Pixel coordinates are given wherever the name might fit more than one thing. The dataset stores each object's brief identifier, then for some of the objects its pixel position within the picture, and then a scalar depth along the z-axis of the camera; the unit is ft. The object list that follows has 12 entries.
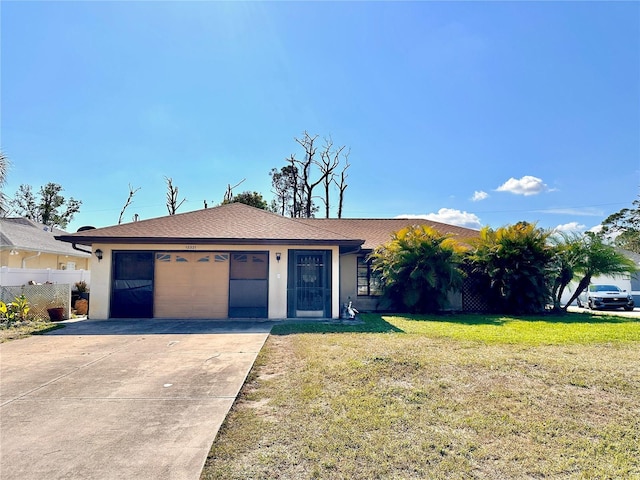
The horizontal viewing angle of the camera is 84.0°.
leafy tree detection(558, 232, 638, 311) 42.22
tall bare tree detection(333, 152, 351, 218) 95.91
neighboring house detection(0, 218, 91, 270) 49.46
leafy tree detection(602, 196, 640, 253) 120.26
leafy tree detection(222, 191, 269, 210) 102.42
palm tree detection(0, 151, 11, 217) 38.09
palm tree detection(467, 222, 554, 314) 40.11
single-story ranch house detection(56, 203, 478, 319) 35.22
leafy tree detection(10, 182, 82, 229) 118.52
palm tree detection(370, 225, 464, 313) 38.83
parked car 51.57
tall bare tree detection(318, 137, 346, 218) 94.89
